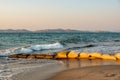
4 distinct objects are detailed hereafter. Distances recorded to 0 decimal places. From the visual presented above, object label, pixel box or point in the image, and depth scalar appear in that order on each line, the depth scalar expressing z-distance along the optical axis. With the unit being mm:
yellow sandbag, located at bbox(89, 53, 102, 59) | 19242
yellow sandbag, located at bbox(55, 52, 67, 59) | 20172
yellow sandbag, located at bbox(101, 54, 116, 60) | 18506
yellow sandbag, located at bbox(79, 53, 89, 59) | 19516
